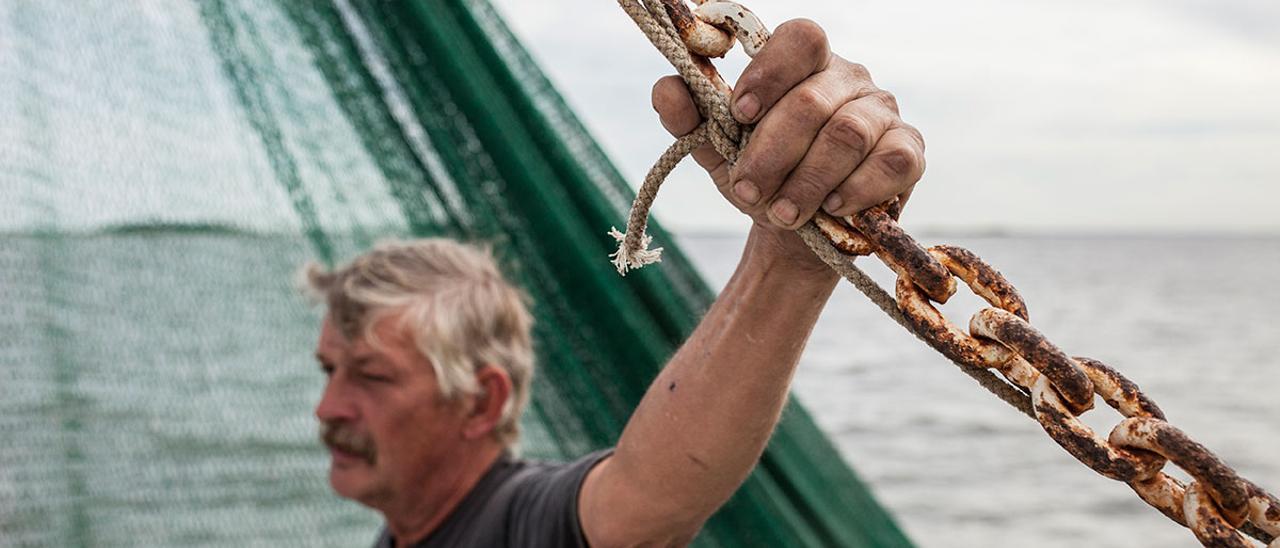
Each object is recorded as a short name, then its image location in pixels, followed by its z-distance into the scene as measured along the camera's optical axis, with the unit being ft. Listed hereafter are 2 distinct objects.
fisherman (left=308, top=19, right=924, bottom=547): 3.28
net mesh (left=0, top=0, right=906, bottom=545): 7.50
